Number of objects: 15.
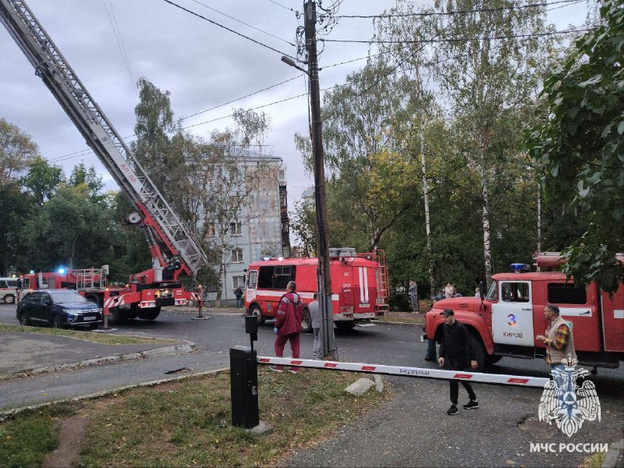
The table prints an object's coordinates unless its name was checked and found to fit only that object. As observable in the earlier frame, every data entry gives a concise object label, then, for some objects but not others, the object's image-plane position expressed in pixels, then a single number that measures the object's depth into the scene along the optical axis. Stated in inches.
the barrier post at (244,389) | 269.1
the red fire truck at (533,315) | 358.0
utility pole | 452.4
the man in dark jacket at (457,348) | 305.0
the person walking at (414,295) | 1011.3
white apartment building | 1385.3
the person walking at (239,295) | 1309.7
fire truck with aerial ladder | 750.5
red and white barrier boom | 240.2
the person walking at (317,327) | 446.0
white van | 1620.3
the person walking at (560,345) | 276.2
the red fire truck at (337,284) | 674.2
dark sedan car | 750.5
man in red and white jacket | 396.8
